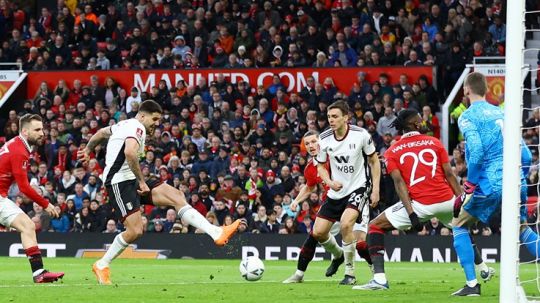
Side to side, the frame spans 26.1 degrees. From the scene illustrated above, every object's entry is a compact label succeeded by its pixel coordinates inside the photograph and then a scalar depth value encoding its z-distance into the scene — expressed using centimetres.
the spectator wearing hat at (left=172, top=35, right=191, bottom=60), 3078
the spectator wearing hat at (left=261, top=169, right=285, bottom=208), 2533
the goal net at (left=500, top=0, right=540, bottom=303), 985
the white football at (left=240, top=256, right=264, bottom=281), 1402
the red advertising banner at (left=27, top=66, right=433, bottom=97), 2803
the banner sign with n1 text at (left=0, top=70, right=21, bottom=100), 3209
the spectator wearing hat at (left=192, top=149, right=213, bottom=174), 2689
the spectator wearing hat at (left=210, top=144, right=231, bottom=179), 2667
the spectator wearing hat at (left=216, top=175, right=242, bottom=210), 2544
